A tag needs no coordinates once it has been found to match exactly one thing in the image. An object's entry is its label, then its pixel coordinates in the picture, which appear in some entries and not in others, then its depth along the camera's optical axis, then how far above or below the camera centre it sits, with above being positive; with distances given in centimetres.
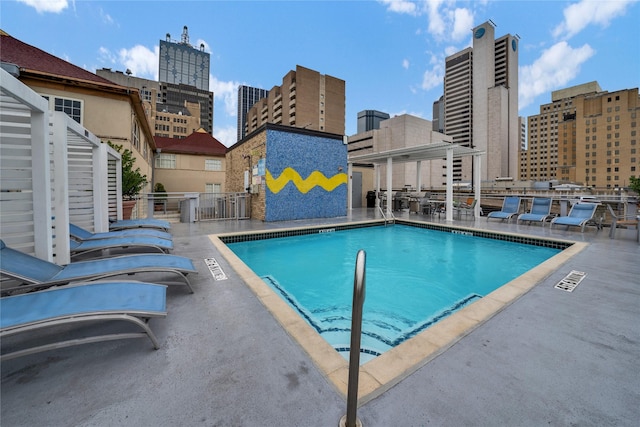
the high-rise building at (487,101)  6906 +3123
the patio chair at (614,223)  605 -28
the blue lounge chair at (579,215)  718 -14
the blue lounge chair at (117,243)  365 -49
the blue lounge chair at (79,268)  231 -59
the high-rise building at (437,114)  12182 +4695
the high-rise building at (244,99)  14938 +6190
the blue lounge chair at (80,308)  158 -65
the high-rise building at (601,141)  5988 +1690
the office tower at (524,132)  12237 +3552
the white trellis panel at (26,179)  272 +30
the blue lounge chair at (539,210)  839 +1
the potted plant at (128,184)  795 +79
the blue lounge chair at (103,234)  414 -41
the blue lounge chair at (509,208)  924 +8
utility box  951 +8
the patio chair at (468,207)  1049 +13
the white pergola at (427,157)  1032 +237
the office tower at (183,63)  11825 +6626
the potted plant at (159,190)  1678 +93
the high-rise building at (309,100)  5353 +2285
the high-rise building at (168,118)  5800 +2018
